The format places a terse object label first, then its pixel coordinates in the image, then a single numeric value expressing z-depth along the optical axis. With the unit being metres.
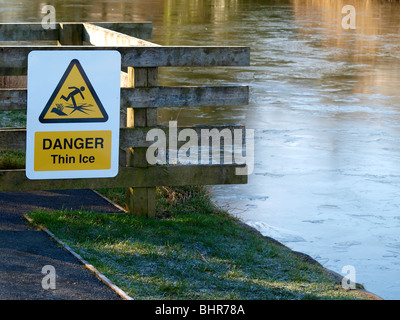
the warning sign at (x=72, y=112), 9.81
